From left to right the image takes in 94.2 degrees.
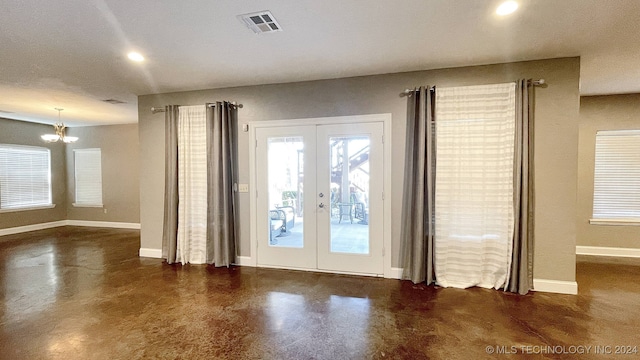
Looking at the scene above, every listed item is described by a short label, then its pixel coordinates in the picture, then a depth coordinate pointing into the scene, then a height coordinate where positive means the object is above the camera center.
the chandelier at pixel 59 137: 6.17 +0.81
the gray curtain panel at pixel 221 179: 4.45 -0.05
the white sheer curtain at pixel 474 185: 3.54 -0.12
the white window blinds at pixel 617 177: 4.96 -0.03
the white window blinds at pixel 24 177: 7.03 -0.04
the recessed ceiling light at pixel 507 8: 2.34 +1.35
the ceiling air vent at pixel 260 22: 2.49 +1.34
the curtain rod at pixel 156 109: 4.86 +1.08
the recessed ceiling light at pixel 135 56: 3.25 +1.34
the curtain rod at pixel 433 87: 3.42 +1.07
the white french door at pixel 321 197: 4.04 -0.31
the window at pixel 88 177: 8.10 -0.04
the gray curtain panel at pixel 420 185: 3.70 -0.12
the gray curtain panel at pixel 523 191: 3.43 -0.18
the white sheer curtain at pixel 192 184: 4.63 -0.14
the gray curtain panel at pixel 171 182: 4.70 -0.10
